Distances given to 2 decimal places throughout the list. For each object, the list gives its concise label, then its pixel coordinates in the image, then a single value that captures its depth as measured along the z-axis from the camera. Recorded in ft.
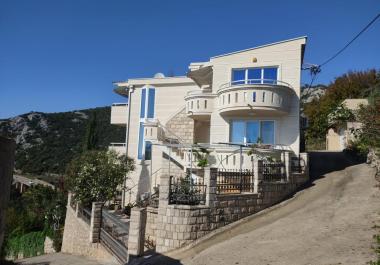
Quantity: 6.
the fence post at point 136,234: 42.50
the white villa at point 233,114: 62.03
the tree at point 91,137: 112.57
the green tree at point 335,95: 119.34
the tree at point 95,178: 69.97
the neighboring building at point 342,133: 90.48
